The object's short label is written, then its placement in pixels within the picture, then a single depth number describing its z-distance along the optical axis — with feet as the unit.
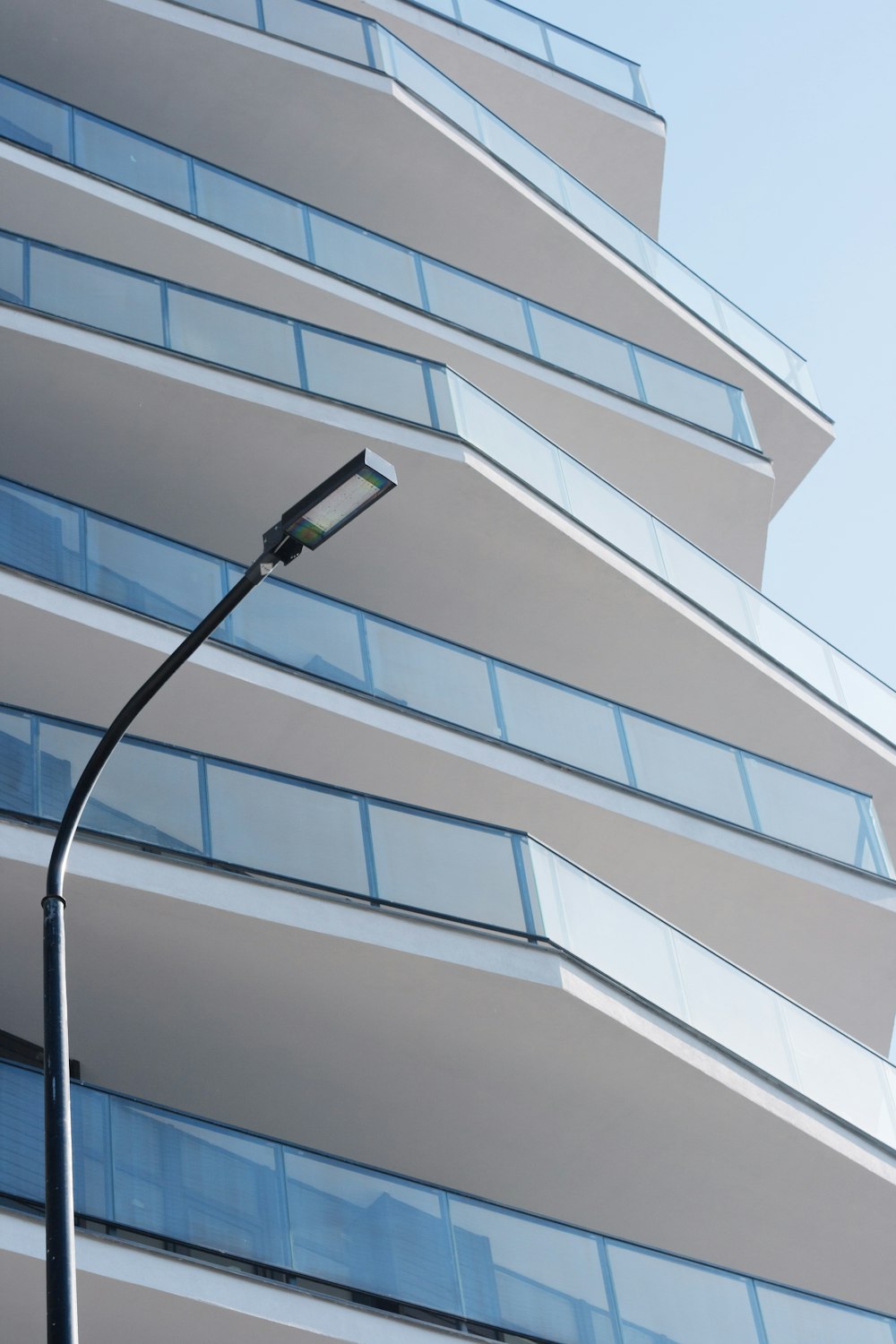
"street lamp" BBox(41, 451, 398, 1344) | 37.61
